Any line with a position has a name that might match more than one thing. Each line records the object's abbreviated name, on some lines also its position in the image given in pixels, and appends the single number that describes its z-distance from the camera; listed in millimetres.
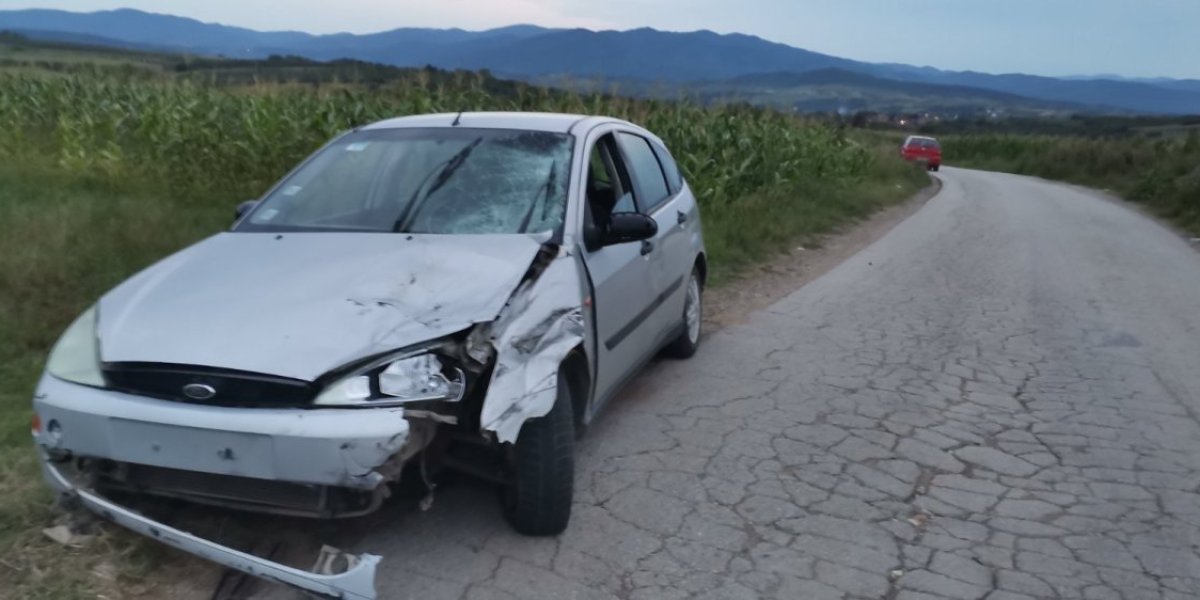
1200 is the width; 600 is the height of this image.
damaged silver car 3449
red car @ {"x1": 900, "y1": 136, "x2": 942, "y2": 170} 39469
